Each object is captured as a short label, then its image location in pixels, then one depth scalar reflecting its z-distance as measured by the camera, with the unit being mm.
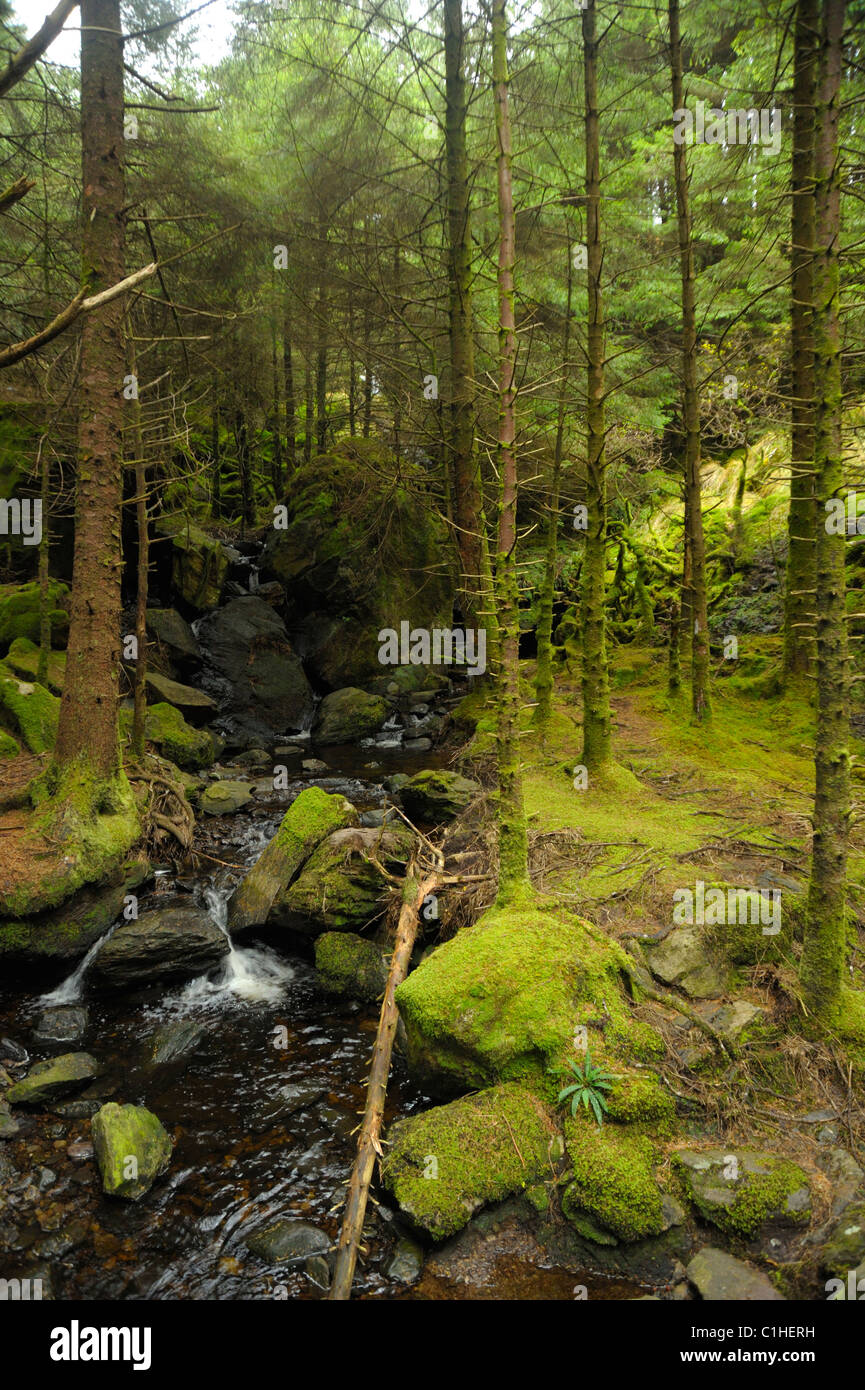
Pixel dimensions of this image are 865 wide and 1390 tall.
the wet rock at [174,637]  16000
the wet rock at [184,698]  14375
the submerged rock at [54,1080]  5172
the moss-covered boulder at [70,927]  6633
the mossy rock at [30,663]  11852
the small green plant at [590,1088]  4086
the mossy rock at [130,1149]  4434
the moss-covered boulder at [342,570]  17922
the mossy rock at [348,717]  15633
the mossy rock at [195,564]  17531
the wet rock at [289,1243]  3984
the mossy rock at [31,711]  10141
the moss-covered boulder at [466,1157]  3850
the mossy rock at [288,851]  7688
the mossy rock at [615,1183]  3693
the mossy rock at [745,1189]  3615
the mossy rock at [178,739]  12461
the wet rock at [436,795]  8742
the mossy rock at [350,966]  6660
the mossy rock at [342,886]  7250
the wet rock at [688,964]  4922
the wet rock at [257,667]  16500
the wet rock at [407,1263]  3686
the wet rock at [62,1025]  5988
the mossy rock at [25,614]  13086
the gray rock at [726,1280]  3357
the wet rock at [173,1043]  5852
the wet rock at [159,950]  6738
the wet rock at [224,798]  10953
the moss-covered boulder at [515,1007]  4402
